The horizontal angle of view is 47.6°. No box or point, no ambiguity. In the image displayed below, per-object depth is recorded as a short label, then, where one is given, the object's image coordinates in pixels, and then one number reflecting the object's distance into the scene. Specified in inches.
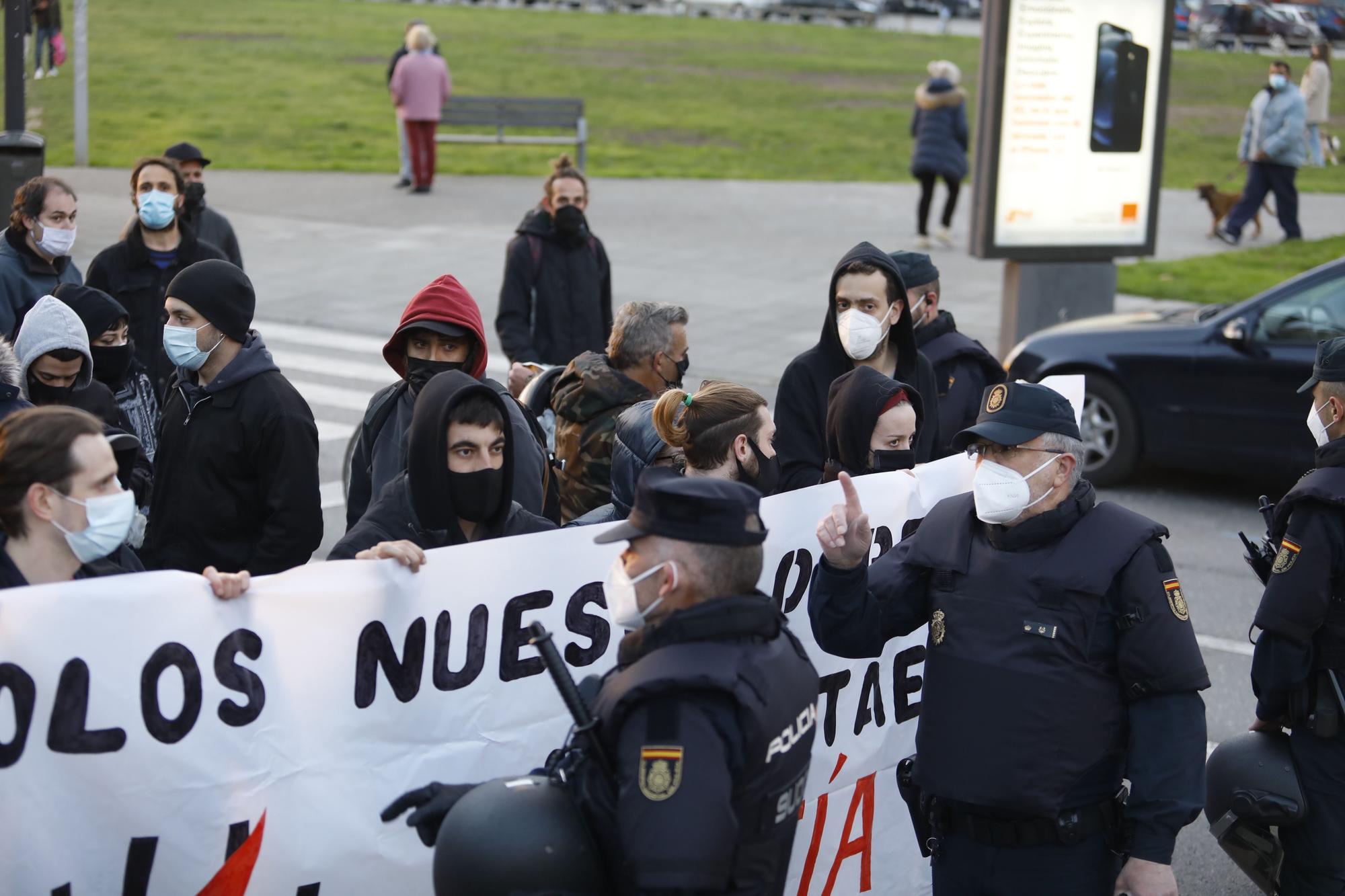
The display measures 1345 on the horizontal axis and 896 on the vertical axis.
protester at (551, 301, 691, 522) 221.5
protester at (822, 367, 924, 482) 197.8
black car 373.4
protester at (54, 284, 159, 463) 230.7
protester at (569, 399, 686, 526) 189.0
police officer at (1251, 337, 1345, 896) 163.8
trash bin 432.1
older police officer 140.9
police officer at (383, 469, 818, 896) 107.8
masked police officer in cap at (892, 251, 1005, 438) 250.2
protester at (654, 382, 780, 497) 175.2
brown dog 780.6
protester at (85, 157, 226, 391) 291.0
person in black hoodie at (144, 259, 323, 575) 190.4
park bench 906.1
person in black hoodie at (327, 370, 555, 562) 169.0
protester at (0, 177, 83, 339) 268.1
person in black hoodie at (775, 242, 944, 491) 219.8
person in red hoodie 207.2
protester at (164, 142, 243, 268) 344.8
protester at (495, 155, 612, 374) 330.0
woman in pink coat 784.3
